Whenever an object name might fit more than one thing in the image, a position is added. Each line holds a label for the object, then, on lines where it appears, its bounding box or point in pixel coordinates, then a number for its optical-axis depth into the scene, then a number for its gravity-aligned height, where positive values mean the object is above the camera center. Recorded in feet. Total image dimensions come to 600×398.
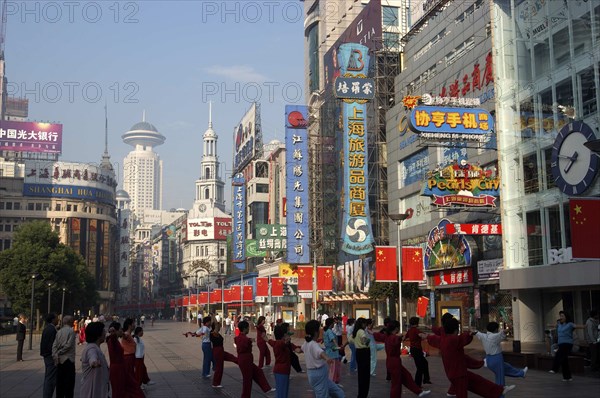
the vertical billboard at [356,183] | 178.09 +25.68
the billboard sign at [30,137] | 424.87 +91.43
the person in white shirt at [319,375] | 39.24 -4.74
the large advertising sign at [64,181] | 410.10 +63.33
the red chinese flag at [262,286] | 229.86 +0.79
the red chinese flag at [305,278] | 193.06 +2.64
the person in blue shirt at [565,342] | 62.39 -4.97
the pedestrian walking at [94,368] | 34.76 -3.69
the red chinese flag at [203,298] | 363.05 -4.28
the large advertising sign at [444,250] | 136.36 +7.03
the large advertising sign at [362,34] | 213.79 +79.82
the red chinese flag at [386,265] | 139.74 +4.21
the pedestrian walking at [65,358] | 47.46 -4.38
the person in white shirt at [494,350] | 49.03 -4.36
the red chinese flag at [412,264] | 144.25 +4.43
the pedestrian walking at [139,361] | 57.16 -5.59
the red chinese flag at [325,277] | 190.49 +2.79
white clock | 92.94 +16.20
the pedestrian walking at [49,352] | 49.26 -4.50
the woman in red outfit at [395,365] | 46.83 -5.17
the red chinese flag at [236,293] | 286.66 -1.60
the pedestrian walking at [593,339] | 67.97 -5.22
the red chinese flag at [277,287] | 227.81 +0.42
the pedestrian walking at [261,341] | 67.00 -5.00
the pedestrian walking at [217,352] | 58.18 -5.01
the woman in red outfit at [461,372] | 39.11 -4.66
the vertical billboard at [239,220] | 334.85 +32.40
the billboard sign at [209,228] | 537.65 +45.08
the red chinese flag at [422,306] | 119.55 -3.27
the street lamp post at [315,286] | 178.94 +0.44
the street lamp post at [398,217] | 102.80 +9.81
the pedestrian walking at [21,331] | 93.62 -5.00
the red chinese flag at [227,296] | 294.68 -2.80
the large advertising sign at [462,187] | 120.06 +16.38
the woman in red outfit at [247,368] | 47.88 -5.21
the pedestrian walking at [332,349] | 54.88 -4.58
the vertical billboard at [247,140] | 349.41 +74.37
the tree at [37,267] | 215.72 +7.47
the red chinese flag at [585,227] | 51.93 +4.15
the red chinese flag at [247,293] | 281.41 -1.61
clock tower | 615.57 +96.43
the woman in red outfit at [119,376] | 41.16 -4.95
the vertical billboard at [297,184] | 229.04 +32.66
